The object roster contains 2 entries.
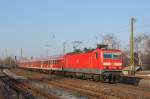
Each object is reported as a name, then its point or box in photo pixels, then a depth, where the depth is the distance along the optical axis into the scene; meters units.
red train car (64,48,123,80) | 32.50
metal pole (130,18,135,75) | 50.46
